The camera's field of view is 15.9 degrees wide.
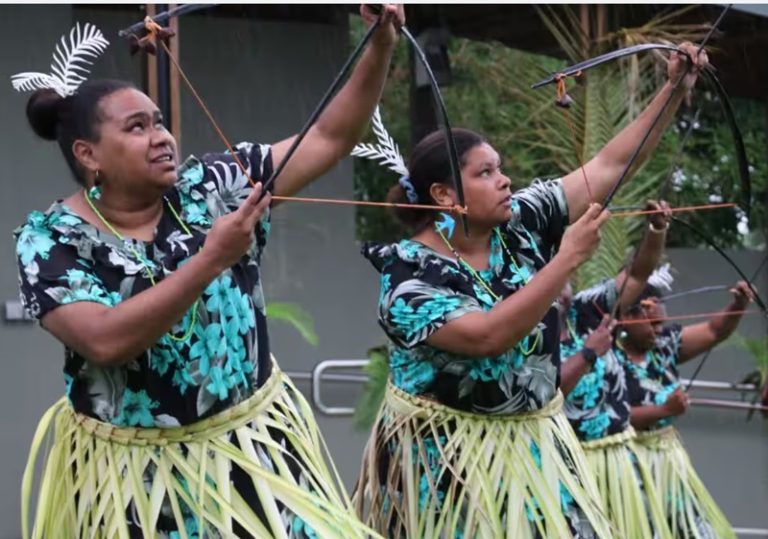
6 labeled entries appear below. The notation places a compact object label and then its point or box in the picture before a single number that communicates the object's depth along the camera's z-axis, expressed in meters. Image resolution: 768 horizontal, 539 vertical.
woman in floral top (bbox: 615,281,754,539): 9.62
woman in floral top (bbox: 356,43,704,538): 6.29
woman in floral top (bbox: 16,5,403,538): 5.02
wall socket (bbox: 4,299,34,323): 10.07
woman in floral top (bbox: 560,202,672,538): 8.43
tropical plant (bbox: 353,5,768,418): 12.00
